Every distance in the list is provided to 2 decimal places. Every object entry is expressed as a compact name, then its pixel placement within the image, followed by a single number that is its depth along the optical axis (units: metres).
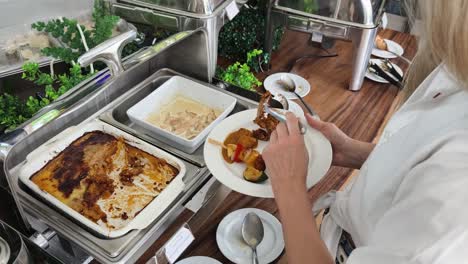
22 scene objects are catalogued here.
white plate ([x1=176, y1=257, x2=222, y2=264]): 0.84
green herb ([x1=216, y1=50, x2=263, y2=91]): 1.29
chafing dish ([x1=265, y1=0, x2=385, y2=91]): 1.40
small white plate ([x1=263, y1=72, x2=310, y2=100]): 1.45
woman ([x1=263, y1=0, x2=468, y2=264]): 0.47
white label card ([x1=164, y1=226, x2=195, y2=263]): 0.77
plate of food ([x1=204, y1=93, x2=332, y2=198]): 0.86
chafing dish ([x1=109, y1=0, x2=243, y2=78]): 1.08
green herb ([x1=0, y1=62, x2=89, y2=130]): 0.94
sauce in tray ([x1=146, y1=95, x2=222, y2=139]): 1.04
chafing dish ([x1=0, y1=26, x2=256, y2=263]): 0.72
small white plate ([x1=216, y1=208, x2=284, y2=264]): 0.85
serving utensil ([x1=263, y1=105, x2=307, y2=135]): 0.97
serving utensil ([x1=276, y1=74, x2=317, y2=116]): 1.47
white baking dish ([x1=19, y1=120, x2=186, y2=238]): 0.73
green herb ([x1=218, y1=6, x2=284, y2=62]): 1.57
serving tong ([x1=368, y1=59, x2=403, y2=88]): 1.58
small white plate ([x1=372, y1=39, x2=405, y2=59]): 1.73
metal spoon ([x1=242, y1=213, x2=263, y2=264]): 0.85
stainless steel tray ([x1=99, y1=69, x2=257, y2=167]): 0.97
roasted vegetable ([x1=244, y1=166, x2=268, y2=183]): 0.88
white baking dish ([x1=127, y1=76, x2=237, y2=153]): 0.97
